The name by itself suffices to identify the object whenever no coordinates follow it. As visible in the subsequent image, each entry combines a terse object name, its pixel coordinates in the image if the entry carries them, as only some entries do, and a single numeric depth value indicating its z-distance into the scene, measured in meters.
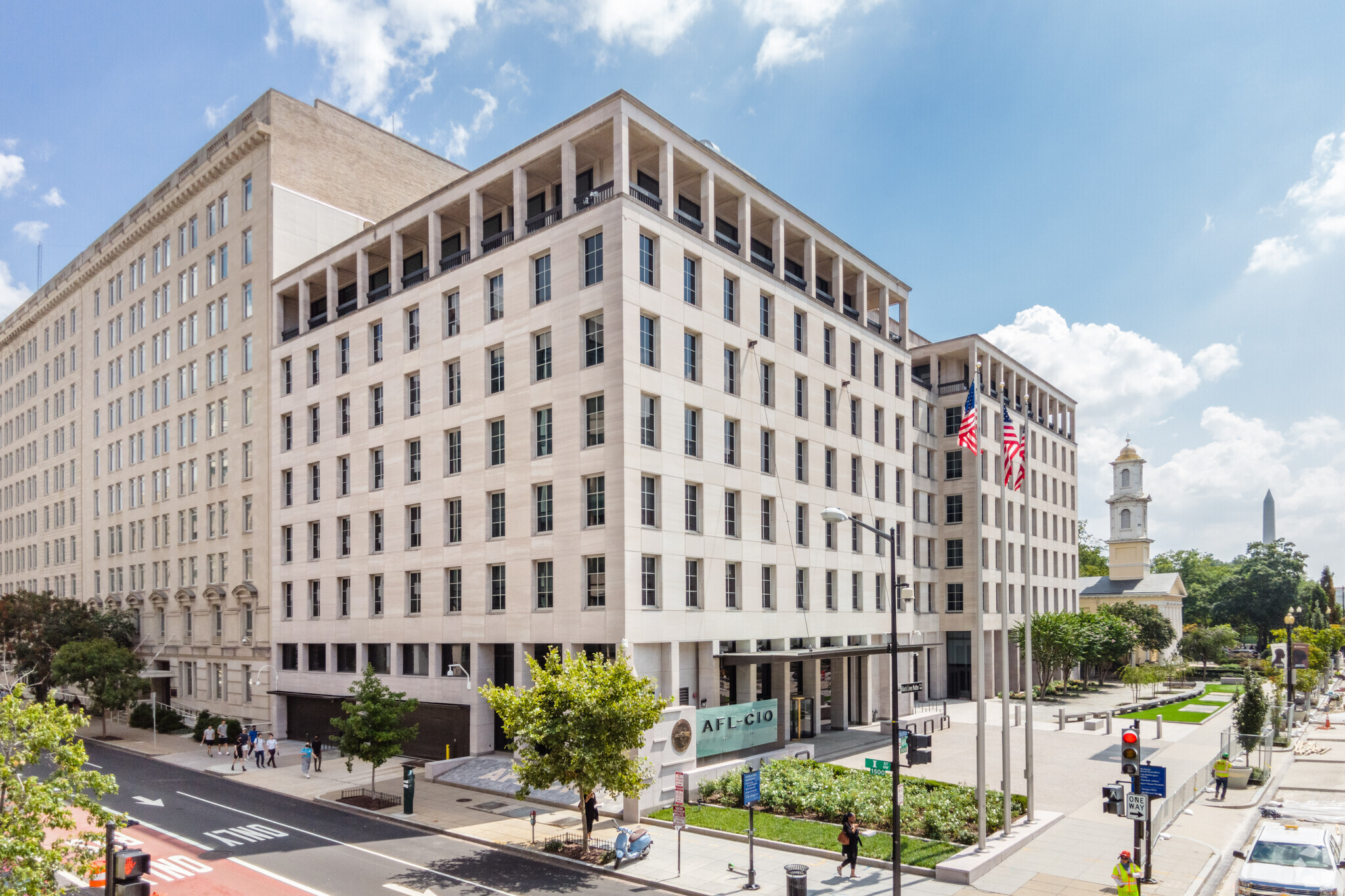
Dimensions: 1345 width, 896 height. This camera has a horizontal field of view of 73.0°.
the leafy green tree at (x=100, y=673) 49.53
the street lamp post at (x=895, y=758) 19.75
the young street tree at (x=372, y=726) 31.52
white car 18.89
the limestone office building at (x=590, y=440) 34.47
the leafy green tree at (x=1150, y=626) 80.06
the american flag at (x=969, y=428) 25.34
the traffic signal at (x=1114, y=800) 21.16
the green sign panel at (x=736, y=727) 32.28
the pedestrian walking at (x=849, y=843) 22.48
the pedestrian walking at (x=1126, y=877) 19.02
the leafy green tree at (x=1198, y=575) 123.12
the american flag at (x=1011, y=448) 25.95
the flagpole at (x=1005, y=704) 24.80
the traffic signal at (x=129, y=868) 10.84
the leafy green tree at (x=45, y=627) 58.53
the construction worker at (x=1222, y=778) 30.97
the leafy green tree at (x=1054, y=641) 61.75
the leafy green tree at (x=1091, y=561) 136.00
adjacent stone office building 52.16
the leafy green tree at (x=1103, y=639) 64.94
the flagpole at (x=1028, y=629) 25.69
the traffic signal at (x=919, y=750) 22.55
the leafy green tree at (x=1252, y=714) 36.25
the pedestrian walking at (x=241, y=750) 40.94
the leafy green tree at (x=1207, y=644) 83.38
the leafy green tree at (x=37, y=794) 13.74
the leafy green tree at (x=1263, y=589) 110.44
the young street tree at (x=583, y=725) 24.41
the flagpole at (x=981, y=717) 23.55
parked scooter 23.92
